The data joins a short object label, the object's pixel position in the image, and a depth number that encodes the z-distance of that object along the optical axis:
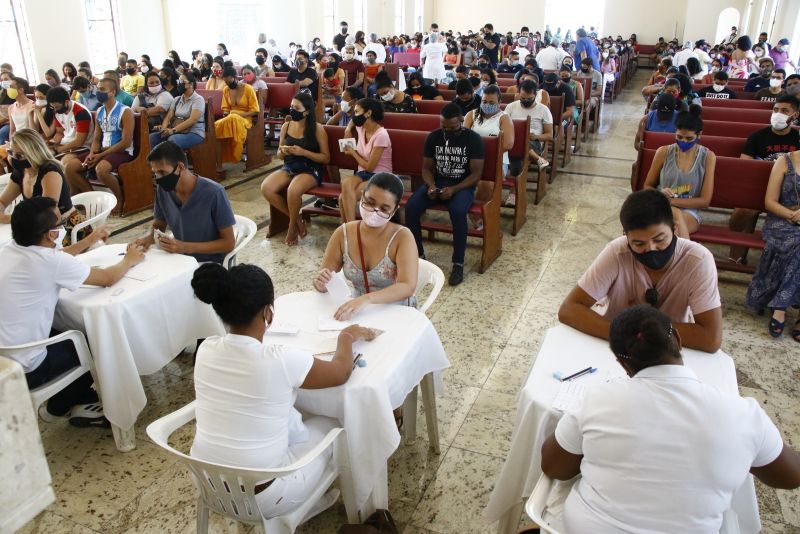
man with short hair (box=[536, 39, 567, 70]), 11.77
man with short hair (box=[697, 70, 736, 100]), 7.87
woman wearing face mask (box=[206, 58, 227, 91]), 8.57
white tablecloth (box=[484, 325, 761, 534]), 1.89
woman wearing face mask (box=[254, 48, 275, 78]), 11.22
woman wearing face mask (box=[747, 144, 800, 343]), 3.84
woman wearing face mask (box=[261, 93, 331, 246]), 5.35
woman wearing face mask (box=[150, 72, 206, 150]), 6.79
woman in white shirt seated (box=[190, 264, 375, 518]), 1.81
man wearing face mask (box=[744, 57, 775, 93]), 8.52
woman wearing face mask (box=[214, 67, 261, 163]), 7.30
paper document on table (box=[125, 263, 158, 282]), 2.97
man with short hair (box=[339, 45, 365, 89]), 11.23
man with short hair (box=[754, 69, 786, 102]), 7.58
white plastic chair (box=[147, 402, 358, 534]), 1.78
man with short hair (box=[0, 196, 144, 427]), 2.56
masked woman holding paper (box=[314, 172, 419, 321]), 2.71
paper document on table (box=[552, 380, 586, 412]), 1.89
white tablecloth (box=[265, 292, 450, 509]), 2.08
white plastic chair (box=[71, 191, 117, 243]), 4.04
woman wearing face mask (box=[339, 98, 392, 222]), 5.09
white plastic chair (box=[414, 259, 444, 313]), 2.83
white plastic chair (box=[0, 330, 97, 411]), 2.53
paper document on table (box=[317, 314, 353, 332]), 2.38
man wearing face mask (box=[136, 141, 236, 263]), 3.29
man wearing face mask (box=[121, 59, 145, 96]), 9.86
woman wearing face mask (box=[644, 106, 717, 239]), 4.22
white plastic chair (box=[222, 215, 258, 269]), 3.52
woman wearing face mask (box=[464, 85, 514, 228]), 5.38
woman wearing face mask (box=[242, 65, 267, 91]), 8.80
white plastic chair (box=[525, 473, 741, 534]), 1.61
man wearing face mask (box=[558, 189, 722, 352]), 2.22
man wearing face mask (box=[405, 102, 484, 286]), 4.61
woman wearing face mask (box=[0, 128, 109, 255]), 3.78
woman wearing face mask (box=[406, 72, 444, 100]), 7.72
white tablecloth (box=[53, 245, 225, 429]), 2.72
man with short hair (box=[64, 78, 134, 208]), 6.04
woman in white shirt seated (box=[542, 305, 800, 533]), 1.37
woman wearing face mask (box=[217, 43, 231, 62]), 13.55
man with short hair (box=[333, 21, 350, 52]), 15.23
